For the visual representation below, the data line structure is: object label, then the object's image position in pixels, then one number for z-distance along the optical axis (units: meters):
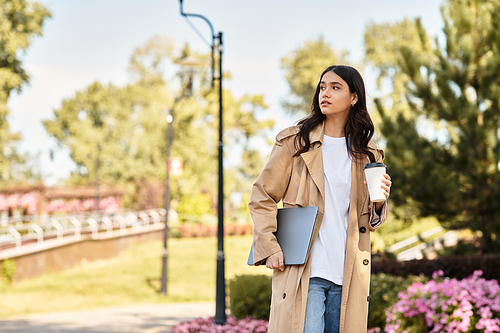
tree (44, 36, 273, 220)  33.41
